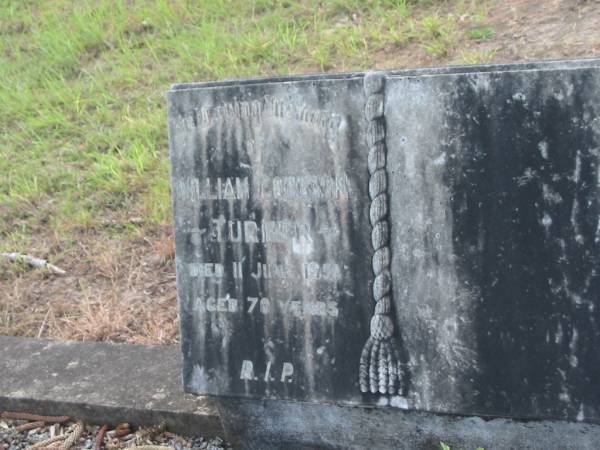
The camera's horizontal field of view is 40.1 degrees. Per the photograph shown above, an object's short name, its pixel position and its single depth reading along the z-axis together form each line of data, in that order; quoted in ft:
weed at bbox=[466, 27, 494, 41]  13.94
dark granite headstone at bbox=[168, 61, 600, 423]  6.17
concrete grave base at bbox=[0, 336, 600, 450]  6.87
